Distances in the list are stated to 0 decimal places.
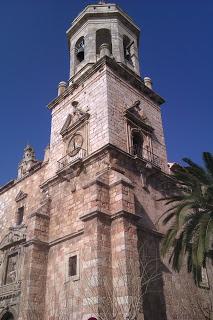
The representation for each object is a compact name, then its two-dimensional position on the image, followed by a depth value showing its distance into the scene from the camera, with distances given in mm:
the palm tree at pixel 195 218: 12703
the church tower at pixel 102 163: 13383
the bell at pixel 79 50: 24094
